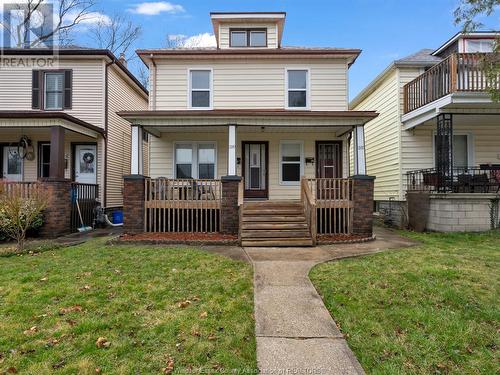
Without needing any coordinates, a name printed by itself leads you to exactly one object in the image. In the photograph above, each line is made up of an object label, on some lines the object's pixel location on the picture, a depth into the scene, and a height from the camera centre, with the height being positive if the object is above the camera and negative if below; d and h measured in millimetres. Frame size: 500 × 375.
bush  7589 -378
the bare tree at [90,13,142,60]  23750 +11653
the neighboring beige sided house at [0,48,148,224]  12641 +3451
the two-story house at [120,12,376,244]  11680 +3142
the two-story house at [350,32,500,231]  9805 +1886
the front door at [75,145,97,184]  12805 +1085
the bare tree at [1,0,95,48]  19719 +10801
